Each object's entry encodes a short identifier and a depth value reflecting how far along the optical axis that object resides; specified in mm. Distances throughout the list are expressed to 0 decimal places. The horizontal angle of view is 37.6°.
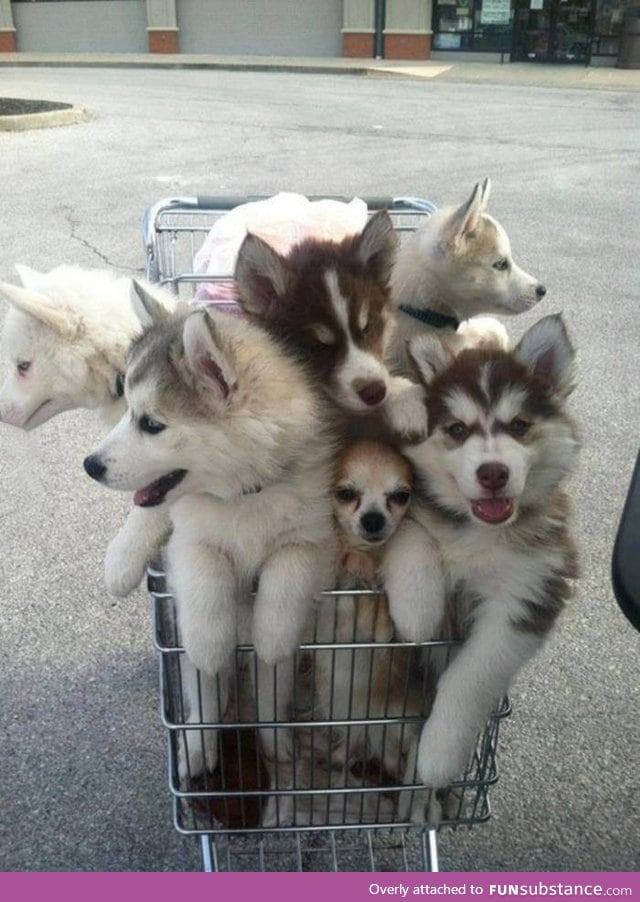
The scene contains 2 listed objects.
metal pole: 25281
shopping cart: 1967
